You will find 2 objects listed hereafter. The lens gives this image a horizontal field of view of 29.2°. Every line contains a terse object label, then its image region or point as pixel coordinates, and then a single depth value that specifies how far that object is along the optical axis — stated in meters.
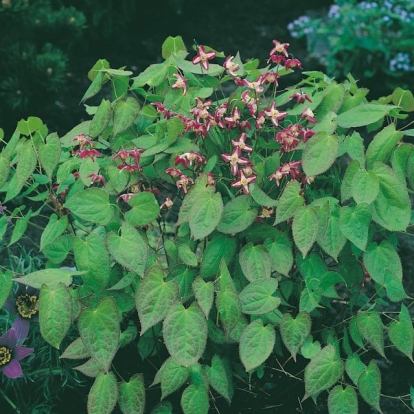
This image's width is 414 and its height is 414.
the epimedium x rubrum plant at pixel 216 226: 1.73
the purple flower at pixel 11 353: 2.03
